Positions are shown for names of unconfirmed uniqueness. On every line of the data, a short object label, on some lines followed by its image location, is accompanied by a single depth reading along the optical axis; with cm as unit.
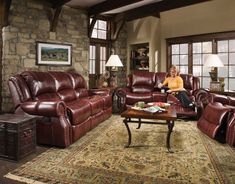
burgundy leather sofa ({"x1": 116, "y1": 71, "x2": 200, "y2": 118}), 507
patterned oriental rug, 225
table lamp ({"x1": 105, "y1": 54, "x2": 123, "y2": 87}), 593
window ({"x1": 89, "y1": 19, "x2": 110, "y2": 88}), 700
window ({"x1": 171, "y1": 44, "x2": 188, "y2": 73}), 693
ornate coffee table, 305
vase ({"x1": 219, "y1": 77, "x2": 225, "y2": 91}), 497
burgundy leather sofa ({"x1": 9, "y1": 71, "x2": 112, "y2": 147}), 313
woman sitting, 485
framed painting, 545
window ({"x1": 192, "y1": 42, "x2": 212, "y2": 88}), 652
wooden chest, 264
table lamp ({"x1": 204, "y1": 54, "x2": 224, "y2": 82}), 506
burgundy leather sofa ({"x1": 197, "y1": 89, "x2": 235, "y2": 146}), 330
